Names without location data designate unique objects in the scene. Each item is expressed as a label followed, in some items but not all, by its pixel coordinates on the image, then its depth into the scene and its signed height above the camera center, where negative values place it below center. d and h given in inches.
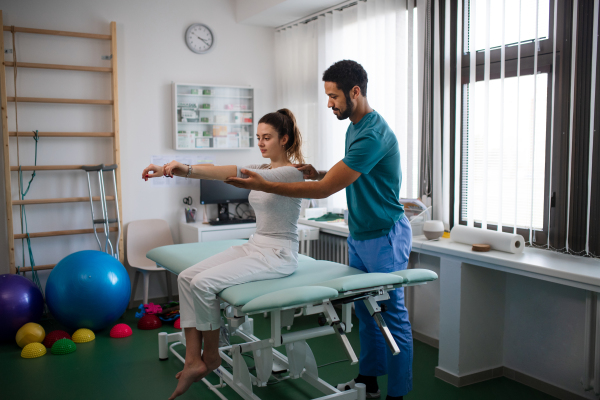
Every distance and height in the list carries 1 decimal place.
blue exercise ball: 121.7 -29.6
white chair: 151.5 -22.2
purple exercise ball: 119.4 -32.3
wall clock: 159.9 +41.5
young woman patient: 72.4 -13.6
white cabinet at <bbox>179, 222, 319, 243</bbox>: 147.0 -18.6
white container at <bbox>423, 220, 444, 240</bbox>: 106.8 -13.1
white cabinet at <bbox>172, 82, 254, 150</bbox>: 158.7 +16.6
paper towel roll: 91.8 -13.5
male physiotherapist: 72.2 -4.6
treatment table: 63.2 -17.2
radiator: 136.9 -22.6
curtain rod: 140.2 +46.0
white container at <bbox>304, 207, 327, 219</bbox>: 148.3 -13.0
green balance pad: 115.0 -40.5
